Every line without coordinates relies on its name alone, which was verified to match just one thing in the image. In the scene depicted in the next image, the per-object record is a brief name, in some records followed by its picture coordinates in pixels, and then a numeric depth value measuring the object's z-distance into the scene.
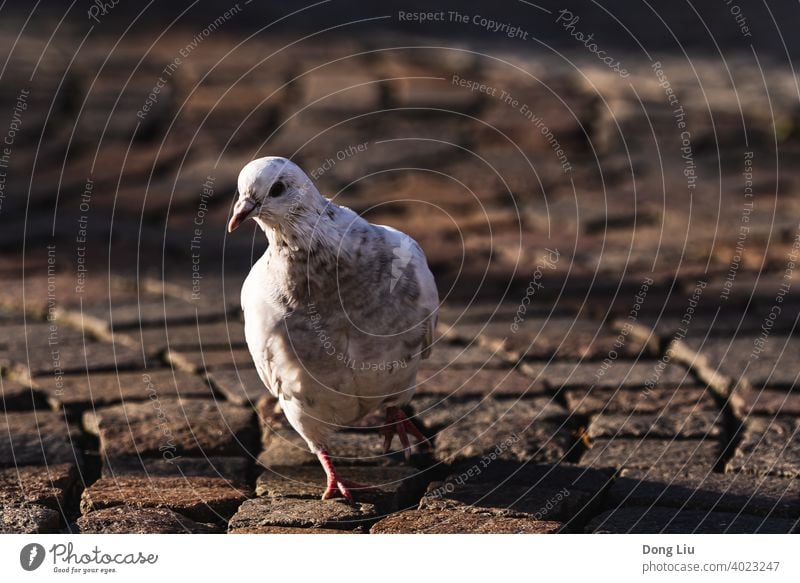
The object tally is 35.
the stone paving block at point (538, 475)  7.93
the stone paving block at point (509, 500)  7.51
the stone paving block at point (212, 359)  10.33
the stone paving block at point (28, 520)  7.25
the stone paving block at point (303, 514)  7.39
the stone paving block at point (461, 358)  10.30
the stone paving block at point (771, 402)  9.09
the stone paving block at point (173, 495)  7.66
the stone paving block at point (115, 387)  9.59
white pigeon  7.38
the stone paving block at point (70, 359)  10.28
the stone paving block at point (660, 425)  8.77
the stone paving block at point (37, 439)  8.44
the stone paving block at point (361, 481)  7.84
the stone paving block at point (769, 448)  8.11
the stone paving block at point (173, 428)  8.72
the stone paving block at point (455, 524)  7.23
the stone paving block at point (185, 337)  10.82
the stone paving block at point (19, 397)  9.52
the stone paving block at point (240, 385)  9.68
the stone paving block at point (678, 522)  7.16
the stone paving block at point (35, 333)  10.98
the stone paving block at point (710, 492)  7.50
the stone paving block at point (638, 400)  9.24
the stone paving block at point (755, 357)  9.72
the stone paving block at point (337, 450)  8.55
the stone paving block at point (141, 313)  11.41
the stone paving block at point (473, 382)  9.69
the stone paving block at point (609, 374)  9.79
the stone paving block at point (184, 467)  8.29
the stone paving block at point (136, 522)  7.28
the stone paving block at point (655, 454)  8.23
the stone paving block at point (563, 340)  10.49
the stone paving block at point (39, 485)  7.71
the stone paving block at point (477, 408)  9.19
